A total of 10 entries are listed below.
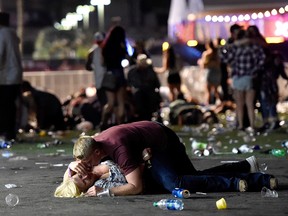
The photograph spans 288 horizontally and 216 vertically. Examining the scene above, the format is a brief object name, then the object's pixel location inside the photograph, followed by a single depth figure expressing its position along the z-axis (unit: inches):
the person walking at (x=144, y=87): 888.9
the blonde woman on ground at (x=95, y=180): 413.7
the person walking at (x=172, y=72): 1070.4
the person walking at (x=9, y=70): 713.0
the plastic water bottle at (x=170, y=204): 387.6
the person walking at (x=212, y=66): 1107.3
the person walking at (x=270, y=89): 804.0
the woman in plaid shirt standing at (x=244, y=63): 780.6
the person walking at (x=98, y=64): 844.0
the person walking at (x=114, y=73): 824.3
